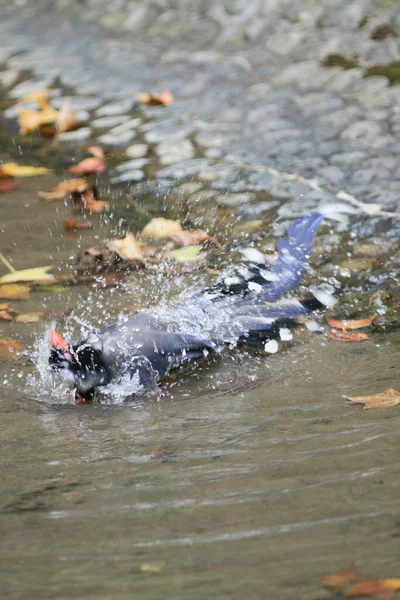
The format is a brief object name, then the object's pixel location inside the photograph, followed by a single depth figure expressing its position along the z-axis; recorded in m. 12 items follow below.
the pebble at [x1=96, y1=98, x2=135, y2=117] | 10.88
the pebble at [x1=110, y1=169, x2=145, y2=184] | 9.13
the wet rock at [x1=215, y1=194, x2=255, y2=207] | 8.51
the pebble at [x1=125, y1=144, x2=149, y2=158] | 9.74
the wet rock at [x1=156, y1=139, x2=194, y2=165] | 9.54
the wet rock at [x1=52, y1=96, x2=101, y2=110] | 11.09
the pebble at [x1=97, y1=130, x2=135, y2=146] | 10.09
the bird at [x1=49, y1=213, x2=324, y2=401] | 5.48
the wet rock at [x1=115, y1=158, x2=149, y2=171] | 9.41
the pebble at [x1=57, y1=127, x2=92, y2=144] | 10.32
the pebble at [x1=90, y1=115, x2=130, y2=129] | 10.56
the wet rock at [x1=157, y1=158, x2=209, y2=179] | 9.15
